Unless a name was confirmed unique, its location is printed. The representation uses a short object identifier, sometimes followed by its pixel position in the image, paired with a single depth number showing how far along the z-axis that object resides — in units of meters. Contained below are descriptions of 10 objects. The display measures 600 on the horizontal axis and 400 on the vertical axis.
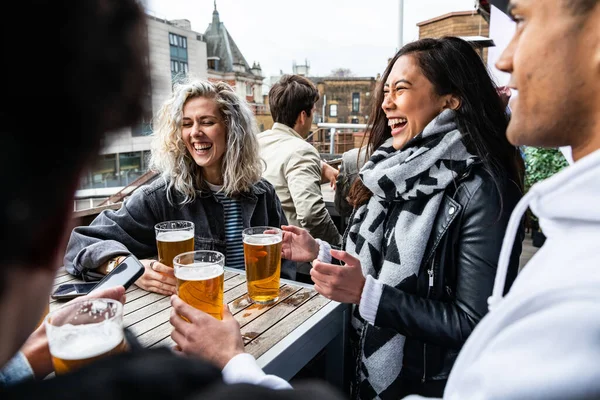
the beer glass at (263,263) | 1.53
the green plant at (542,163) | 5.34
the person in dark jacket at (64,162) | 0.28
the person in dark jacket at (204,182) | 2.19
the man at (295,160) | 3.36
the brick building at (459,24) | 14.21
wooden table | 1.27
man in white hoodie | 0.59
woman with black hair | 1.50
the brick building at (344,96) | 39.88
